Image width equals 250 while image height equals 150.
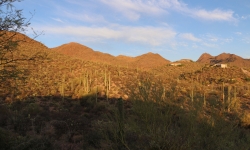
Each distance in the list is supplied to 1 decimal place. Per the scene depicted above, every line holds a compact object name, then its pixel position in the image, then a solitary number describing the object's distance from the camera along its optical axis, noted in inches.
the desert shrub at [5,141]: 270.4
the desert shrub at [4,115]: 404.7
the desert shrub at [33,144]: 271.1
